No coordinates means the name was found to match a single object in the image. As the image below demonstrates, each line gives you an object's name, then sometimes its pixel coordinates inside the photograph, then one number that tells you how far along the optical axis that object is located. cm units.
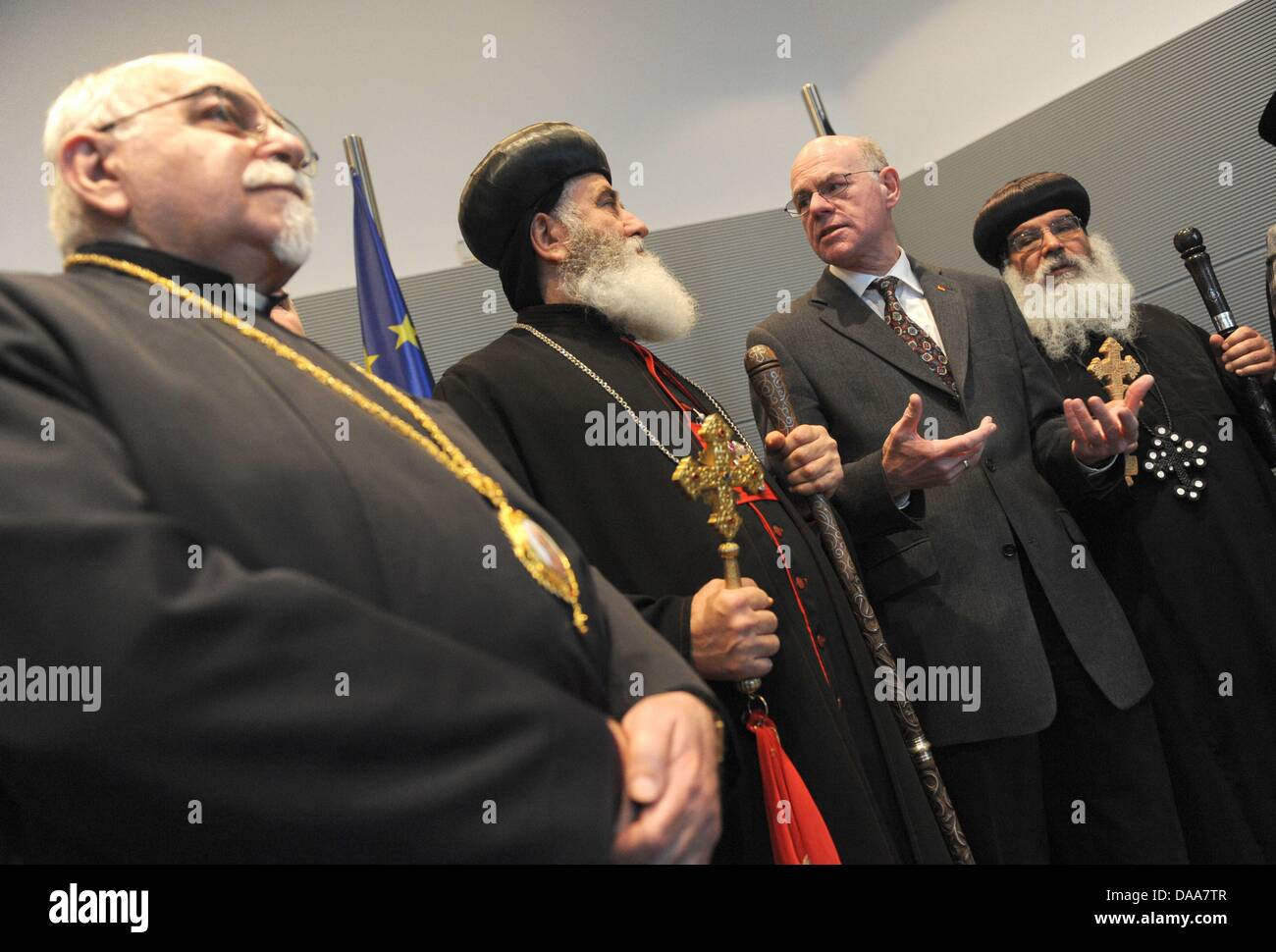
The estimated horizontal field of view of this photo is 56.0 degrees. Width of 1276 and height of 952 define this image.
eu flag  435
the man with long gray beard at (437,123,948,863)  217
